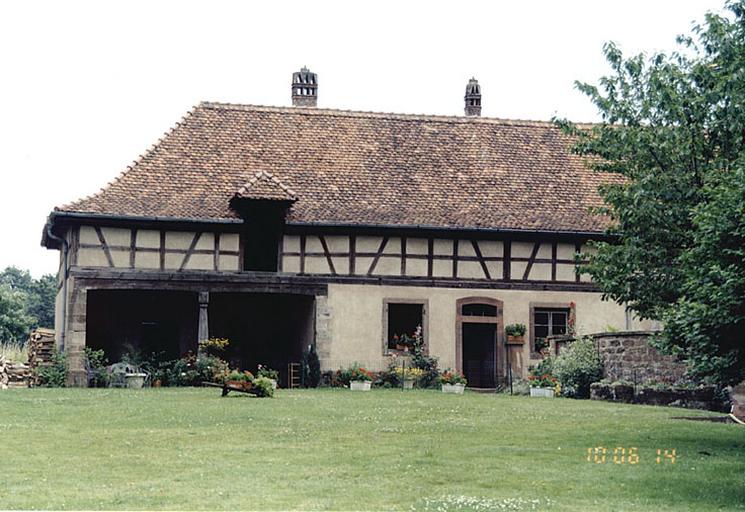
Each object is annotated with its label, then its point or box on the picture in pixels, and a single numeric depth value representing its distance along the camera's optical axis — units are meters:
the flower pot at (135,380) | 29.73
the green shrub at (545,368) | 30.48
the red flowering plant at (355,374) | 31.64
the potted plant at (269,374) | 30.14
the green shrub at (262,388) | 25.56
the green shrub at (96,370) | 30.30
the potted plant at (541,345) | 33.88
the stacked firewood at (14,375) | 32.59
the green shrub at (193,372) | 30.44
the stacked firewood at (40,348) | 31.94
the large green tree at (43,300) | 79.69
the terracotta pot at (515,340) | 33.72
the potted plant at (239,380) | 25.52
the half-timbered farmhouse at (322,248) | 31.92
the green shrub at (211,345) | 31.20
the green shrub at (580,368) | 28.02
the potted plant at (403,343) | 33.37
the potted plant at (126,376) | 29.77
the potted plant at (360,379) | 31.30
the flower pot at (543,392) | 29.11
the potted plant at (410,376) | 32.34
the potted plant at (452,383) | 31.63
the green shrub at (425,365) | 32.59
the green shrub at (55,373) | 30.58
